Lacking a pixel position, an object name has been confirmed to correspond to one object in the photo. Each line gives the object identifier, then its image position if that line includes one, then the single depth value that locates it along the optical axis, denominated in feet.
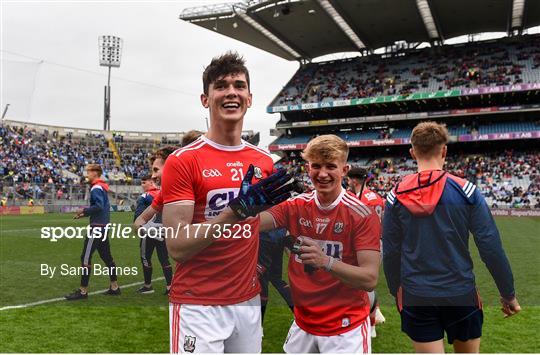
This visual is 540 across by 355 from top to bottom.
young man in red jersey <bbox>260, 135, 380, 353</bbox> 6.82
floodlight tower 120.58
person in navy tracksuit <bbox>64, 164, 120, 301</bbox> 16.07
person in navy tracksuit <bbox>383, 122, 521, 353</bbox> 7.54
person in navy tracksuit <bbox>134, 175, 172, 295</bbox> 16.00
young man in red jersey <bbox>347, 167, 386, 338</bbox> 12.70
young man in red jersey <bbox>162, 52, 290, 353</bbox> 6.12
